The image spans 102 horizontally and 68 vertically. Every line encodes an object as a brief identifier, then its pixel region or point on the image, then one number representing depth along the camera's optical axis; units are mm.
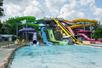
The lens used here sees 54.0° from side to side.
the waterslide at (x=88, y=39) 15060
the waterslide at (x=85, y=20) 19007
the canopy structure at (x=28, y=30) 18480
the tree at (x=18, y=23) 21471
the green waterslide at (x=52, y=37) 14644
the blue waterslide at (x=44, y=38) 14566
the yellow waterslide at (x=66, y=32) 14747
